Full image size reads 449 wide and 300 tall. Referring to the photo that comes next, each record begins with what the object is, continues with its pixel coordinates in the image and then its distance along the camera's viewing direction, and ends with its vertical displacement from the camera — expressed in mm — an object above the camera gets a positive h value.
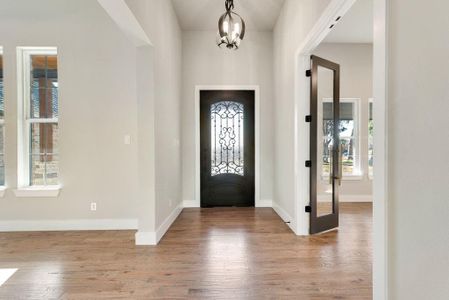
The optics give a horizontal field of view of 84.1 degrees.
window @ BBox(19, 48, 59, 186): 3752 +491
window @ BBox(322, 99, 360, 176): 5434 +287
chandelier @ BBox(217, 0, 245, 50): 2785 +1337
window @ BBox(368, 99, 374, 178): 5395 +187
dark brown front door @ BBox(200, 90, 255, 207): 4980 +65
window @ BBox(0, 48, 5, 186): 3721 +172
